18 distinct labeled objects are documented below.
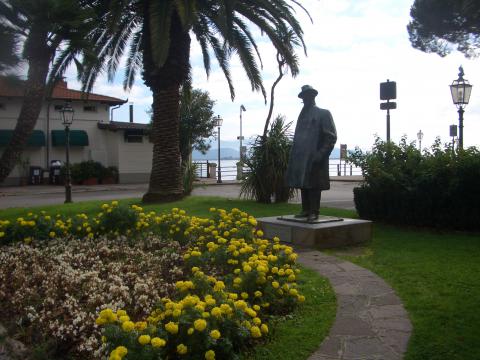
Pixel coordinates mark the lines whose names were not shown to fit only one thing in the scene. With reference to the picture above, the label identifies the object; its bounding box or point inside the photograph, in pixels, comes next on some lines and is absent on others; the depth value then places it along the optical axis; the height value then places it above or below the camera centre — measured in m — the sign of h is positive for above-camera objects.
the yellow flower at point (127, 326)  2.85 -0.90
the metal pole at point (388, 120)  11.28 +1.26
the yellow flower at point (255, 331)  3.17 -1.03
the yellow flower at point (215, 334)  2.93 -0.97
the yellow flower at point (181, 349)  2.85 -1.03
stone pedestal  7.16 -0.88
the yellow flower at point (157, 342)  2.72 -0.95
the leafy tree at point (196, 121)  30.14 +3.36
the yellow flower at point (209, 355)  2.84 -1.06
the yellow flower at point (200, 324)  2.92 -0.91
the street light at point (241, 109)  34.56 +4.78
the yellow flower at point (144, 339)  2.76 -0.95
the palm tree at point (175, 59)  12.85 +3.13
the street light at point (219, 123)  29.02 +3.25
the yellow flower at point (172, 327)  2.91 -0.93
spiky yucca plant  13.29 +0.19
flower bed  3.08 -1.02
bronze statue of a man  7.18 +0.35
